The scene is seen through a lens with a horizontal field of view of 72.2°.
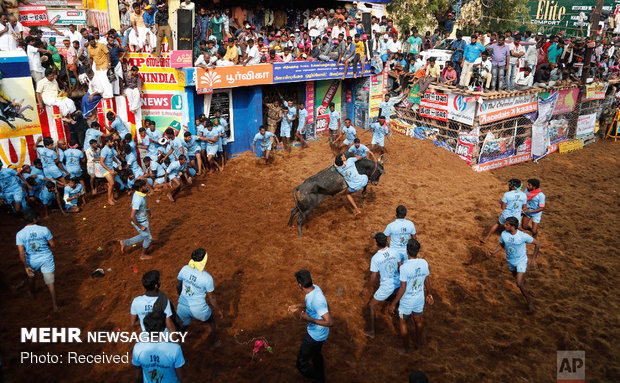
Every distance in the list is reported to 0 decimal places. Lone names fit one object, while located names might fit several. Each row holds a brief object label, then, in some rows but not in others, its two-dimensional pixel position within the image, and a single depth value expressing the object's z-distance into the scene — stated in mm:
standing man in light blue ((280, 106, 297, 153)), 15508
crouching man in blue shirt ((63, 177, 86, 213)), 11164
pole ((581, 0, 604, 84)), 17453
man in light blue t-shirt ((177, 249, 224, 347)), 6098
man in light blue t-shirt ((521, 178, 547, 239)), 9789
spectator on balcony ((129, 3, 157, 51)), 13305
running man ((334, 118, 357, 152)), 14259
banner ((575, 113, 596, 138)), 20347
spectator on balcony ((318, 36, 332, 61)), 16266
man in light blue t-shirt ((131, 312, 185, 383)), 4508
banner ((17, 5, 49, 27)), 13961
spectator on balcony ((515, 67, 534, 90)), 17392
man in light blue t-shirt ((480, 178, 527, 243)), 9248
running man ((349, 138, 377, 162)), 12180
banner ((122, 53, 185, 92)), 13242
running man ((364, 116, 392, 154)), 14408
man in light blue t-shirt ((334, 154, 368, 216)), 10531
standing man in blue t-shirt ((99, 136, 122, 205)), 11602
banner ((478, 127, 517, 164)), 15984
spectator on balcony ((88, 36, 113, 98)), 12516
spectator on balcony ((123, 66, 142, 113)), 13141
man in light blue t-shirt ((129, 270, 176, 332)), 5461
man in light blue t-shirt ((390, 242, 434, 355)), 6242
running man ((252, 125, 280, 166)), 14156
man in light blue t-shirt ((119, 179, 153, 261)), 8516
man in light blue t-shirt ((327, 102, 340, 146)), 16031
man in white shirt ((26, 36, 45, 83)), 11680
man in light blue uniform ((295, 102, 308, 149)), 16250
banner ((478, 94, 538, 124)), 15430
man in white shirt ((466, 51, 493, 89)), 15375
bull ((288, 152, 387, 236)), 10539
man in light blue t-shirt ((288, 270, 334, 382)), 5438
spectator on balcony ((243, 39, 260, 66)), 14398
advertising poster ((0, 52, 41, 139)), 11047
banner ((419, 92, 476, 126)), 15438
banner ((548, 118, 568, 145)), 18781
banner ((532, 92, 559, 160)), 17797
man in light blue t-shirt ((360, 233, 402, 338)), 6812
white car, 17719
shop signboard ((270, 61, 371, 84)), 15062
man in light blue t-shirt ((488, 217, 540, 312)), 7660
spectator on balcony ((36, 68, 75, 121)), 11641
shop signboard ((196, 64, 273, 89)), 13219
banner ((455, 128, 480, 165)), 15625
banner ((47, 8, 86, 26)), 14375
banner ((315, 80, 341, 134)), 17578
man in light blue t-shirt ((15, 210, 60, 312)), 7121
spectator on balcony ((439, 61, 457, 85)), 16625
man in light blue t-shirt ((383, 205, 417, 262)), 7605
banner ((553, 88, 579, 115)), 18688
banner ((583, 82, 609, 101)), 19906
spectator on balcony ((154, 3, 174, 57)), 13367
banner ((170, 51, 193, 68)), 12844
